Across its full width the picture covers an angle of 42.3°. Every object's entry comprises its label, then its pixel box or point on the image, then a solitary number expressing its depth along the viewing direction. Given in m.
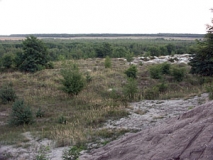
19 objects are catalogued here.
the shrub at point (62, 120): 12.04
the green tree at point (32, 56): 26.82
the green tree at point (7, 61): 29.08
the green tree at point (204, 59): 17.45
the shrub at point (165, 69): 24.81
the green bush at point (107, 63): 28.31
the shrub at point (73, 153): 7.62
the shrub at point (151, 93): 17.01
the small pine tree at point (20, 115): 12.00
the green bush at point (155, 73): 23.14
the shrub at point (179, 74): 22.56
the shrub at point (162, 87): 18.78
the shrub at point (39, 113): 13.26
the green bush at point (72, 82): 16.95
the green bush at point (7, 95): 16.23
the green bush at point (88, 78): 21.49
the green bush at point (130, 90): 16.44
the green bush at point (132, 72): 23.02
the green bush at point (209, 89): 14.35
